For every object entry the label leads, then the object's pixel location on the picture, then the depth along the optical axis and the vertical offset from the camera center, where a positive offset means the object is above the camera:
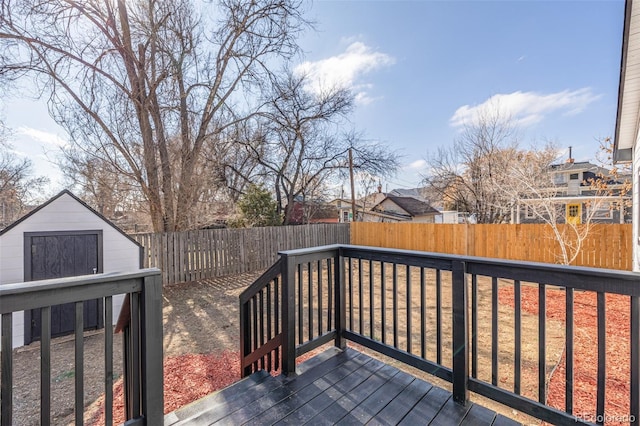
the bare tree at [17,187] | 12.40 +1.19
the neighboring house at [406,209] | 24.20 +0.20
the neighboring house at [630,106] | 2.78 +1.63
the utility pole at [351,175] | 13.68 +1.74
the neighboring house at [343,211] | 22.73 +0.05
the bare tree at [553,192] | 7.07 +0.58
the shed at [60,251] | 4.13 -0.59
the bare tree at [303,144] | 10.63 +3.03
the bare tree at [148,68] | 6.36 +3.49
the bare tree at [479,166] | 11.47 +1.98
